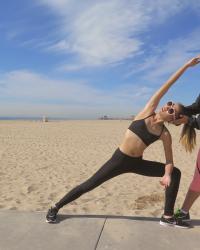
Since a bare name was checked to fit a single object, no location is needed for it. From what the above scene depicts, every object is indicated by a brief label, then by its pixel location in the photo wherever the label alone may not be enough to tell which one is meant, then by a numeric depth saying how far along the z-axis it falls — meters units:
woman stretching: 4.54
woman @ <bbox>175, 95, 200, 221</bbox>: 4.56
